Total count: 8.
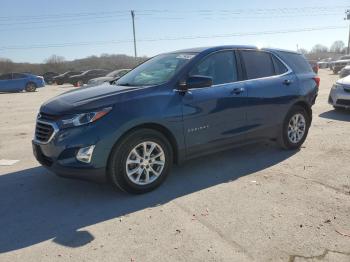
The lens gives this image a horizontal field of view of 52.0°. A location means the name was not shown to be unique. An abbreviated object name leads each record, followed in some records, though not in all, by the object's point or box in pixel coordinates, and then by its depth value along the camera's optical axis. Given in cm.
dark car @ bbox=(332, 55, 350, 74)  3205
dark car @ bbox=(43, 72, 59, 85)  3980
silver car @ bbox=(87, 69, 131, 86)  2003
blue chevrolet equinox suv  408
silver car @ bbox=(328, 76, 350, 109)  946
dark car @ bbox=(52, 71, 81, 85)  3476
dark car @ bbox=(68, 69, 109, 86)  2994
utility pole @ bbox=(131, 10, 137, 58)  5125
